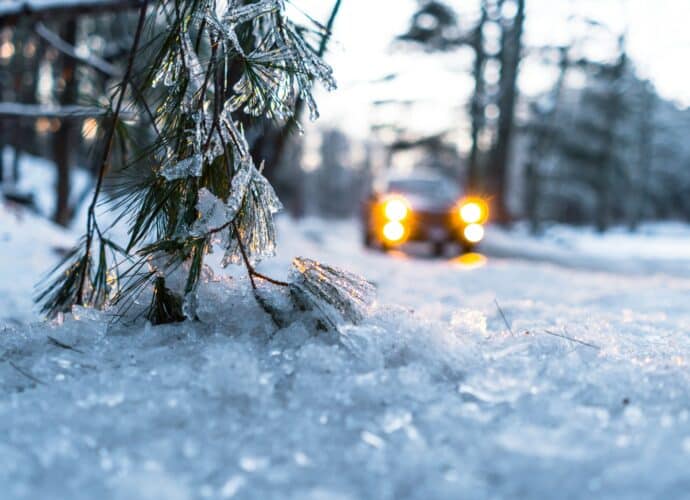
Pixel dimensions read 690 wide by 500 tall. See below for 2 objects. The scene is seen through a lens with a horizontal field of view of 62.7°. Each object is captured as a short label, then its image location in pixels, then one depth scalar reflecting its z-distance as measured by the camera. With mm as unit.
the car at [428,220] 8625
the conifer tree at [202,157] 1643
